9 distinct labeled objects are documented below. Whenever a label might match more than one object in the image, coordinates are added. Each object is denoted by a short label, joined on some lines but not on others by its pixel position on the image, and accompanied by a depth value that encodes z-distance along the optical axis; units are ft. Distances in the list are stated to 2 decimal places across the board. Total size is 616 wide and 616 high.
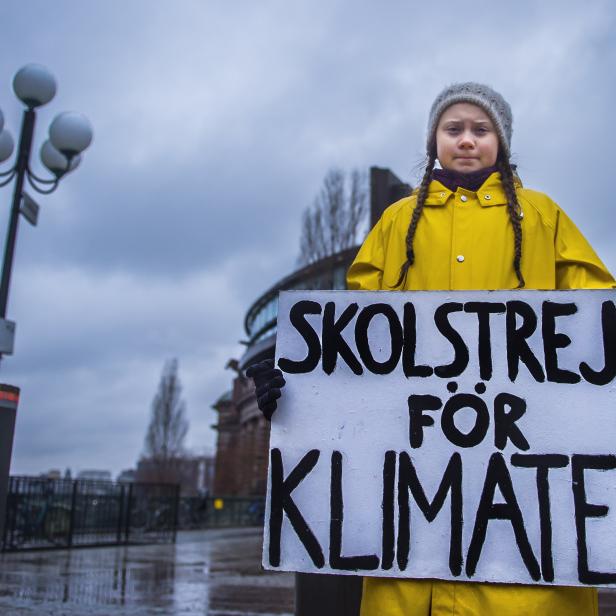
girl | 8.02
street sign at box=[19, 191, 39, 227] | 29.35
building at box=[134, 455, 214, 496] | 198.32
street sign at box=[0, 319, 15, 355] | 23.15
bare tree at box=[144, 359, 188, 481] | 208.23
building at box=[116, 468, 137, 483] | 307.70
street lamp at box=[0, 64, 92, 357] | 29.50
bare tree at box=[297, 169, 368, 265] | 96.46
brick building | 181.37
